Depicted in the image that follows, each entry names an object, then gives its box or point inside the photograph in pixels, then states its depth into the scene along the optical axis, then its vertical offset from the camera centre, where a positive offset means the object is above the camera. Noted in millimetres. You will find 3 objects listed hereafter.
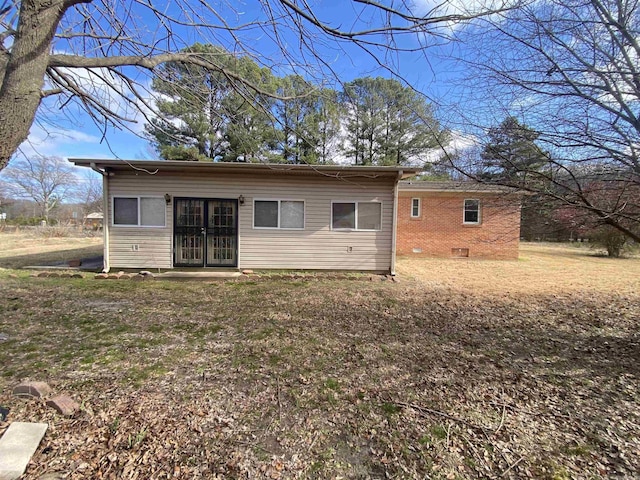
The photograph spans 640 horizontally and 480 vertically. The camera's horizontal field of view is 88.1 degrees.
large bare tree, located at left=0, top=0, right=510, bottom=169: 2082 +1426
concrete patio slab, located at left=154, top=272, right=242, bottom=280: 7797 -1181
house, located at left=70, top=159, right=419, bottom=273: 8148 +199
